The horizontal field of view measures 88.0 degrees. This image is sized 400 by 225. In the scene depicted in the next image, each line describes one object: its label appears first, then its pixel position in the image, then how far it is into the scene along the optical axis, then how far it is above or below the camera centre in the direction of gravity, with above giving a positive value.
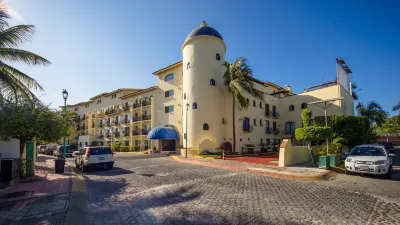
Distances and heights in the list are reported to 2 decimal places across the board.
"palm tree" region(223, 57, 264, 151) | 26.10 +6.13
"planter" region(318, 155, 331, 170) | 13.18 -2.25
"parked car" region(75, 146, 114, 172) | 14.13 -1.95
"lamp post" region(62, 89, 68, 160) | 16.28 +2.90
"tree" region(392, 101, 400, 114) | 27.36 +2.64
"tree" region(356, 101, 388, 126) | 39.75 +2.79
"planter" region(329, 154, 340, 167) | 14.01 -2.21
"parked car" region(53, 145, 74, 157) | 27.41 -2.96
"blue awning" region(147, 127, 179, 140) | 30.36 -0.73
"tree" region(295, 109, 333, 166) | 13.95 -0.36
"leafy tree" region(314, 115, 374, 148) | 21.19 +0.03
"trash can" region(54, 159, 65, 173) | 13.48 -2.29
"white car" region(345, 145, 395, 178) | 10.22 -1.70
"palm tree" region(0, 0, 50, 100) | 11.23 +4.14
